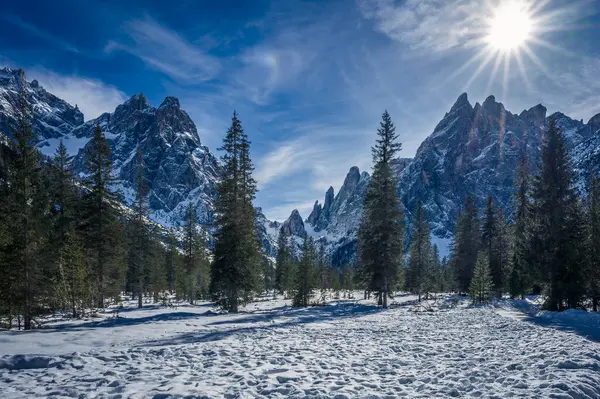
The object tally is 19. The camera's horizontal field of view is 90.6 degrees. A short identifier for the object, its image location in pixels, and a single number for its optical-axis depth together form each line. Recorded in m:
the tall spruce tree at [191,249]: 45.25
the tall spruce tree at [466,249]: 45.31
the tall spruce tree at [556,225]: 21.41
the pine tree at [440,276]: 65.94
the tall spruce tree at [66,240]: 16.56
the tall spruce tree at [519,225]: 35.44
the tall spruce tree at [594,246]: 20.92
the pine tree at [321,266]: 81.06
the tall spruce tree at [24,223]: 12.99
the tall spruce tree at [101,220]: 24.97
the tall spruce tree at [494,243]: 41.91
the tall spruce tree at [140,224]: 31.24
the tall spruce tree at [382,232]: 26.95
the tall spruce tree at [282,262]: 67.61
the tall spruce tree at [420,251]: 44.38
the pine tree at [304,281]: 31.38
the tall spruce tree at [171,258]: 57.88
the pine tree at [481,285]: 31.70
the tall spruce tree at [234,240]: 22.58
